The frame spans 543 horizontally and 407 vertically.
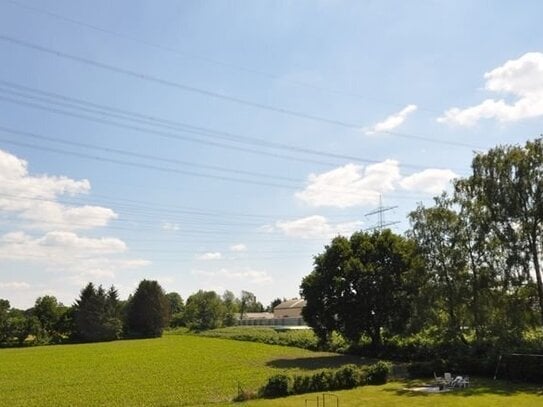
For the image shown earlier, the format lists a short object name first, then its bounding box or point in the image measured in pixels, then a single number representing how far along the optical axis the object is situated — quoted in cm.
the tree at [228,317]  15212
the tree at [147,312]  11431
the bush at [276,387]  3334
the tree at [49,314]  10862
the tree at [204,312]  13900
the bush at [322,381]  3522
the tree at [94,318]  10419
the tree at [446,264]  4812
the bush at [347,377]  3578
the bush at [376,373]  3769
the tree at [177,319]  15338
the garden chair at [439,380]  3566
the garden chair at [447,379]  3606
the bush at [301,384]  3419
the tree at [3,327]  9794
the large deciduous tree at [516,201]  4288
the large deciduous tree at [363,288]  5622
